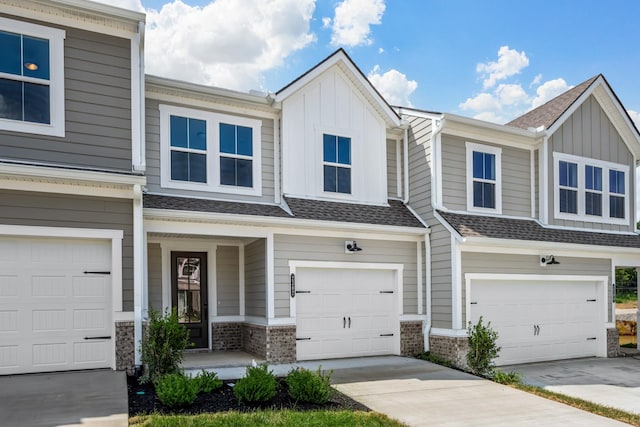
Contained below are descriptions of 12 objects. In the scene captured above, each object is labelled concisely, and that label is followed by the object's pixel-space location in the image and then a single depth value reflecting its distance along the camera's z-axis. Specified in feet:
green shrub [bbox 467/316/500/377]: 33.42
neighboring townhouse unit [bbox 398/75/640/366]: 36.91
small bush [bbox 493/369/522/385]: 30.63
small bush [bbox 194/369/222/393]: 24.14
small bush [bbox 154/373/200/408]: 21.54
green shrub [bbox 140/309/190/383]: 26.30
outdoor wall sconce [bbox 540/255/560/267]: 39.19
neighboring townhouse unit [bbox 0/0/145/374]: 25.81
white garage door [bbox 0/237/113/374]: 25.64
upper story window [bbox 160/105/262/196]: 33.45
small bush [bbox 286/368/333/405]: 23.38
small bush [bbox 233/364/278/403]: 22.65
